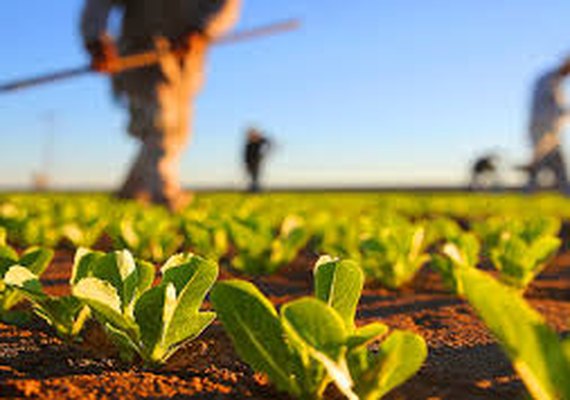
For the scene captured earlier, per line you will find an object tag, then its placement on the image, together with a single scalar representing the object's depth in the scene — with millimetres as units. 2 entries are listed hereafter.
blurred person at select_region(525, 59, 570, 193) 14008
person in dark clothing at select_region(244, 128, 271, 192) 18656
